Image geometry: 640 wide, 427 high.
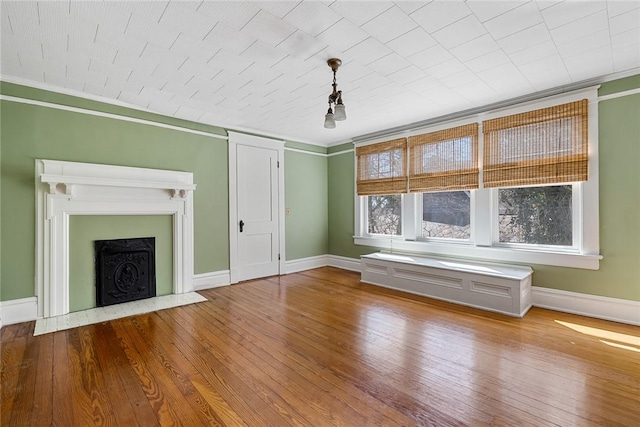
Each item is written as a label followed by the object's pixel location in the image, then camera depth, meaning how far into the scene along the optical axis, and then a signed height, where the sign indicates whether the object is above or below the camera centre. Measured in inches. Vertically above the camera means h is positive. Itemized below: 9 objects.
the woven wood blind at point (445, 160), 156.0 +31.2
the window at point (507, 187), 124.3 +13.4
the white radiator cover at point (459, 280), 126.3 -33.3
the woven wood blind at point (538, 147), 124.0 +31.0
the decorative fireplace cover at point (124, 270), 135.6 -26.7
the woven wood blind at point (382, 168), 187.3 +31.8
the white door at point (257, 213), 187.3 +1.2
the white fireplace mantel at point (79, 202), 122.2 +6.3
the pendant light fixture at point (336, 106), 102.1 +38.6
